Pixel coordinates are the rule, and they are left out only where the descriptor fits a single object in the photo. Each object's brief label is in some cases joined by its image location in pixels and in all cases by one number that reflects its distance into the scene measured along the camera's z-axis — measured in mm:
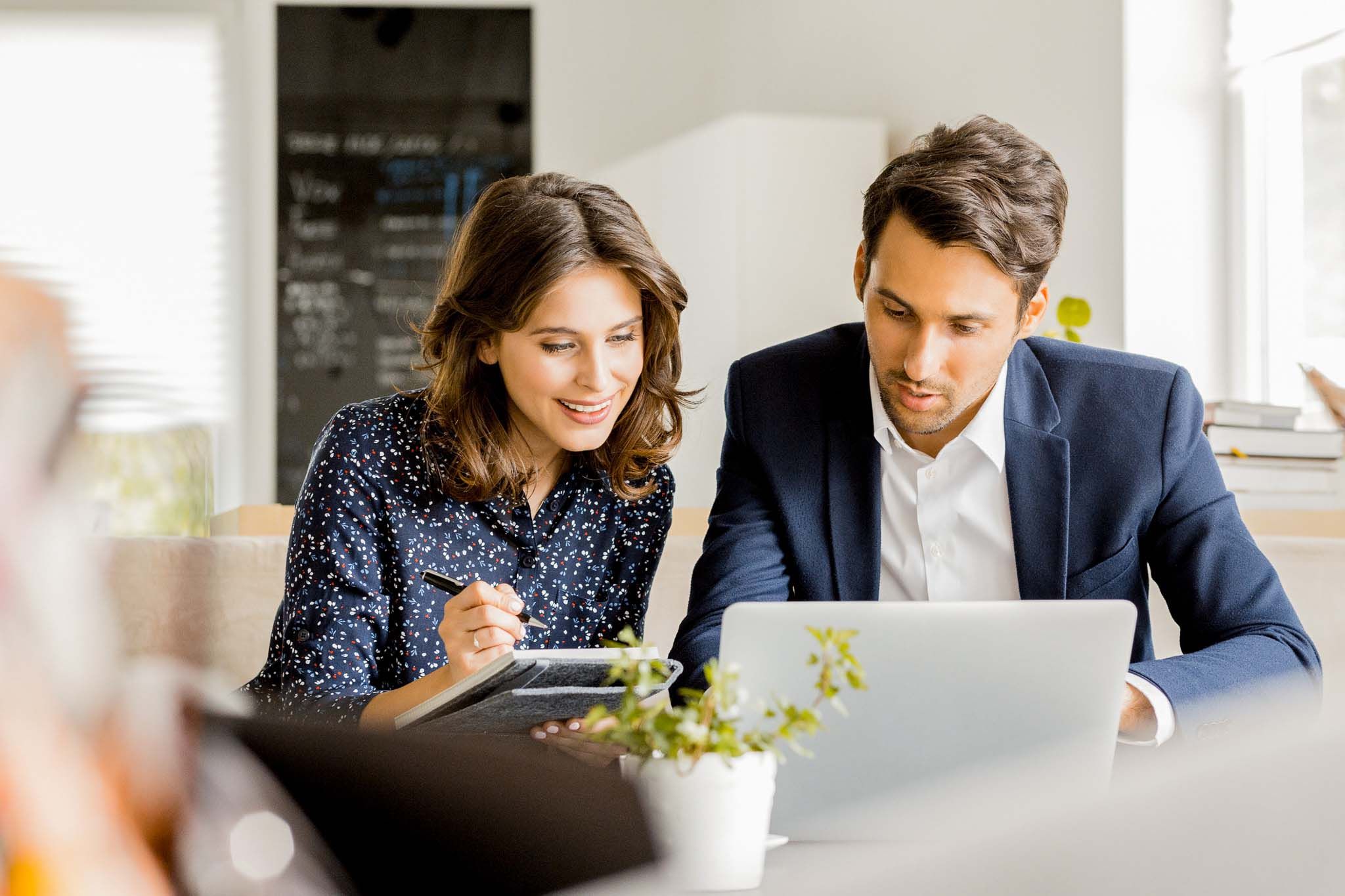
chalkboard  4846
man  2145
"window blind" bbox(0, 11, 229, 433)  4854
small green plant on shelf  3140
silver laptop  1801
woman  2218
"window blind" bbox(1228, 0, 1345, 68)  3141
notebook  1871
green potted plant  1738
